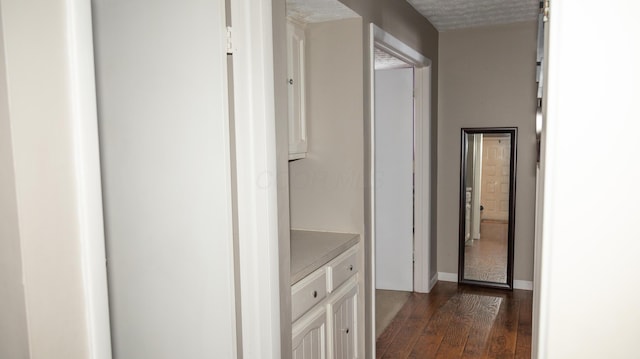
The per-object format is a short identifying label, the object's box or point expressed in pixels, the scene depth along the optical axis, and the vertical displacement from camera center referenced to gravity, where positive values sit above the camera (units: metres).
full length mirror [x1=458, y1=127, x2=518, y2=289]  4.30 -0.57
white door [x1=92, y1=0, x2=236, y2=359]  1.54 -0.09
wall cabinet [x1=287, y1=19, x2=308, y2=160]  2.52 +0.30
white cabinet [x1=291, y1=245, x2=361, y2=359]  2.09 -0.80
